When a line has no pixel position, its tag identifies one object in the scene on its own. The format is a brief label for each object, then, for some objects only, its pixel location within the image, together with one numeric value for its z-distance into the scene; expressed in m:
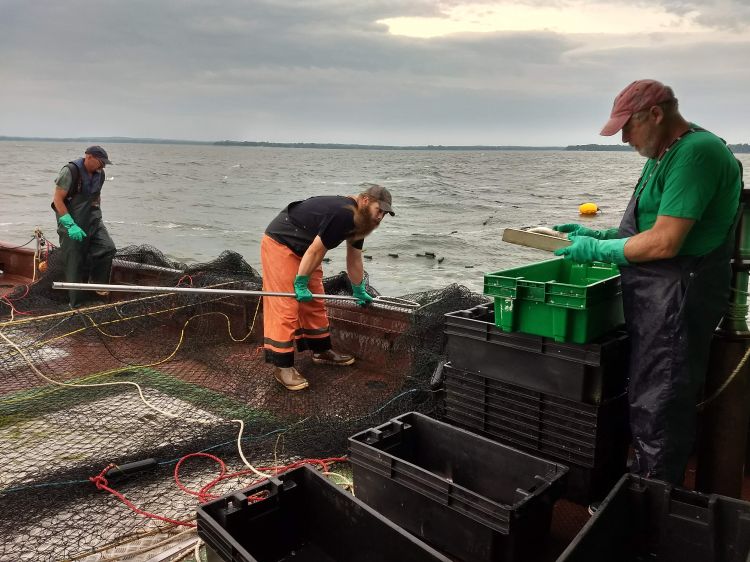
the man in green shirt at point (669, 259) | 2.66
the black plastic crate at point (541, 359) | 2.96
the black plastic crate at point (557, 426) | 3.03
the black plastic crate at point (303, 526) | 2.33
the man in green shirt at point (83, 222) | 7.13
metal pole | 4.29
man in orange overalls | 4.77
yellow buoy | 29.39
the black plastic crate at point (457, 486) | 2.58
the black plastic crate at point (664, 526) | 2.40
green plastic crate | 2.93
